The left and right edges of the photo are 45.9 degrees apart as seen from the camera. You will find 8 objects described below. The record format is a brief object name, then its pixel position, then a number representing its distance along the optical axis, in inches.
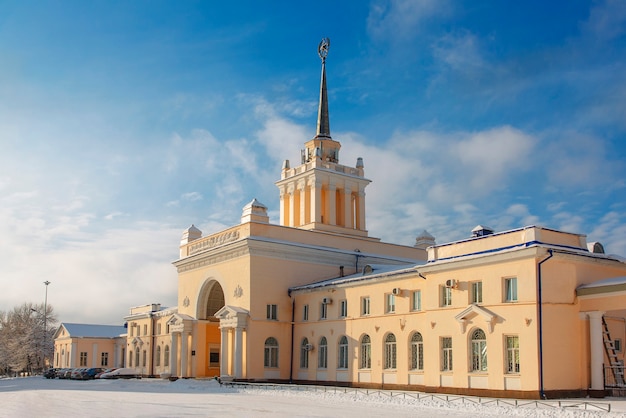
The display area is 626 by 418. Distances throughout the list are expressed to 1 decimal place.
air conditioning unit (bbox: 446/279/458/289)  1179.3
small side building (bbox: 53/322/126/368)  3009.4
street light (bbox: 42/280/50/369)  3487.5
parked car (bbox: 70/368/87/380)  2304.4
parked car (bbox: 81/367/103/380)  2286.7
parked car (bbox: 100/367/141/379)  2188.7
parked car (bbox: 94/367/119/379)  2270.3
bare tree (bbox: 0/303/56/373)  3403.1
